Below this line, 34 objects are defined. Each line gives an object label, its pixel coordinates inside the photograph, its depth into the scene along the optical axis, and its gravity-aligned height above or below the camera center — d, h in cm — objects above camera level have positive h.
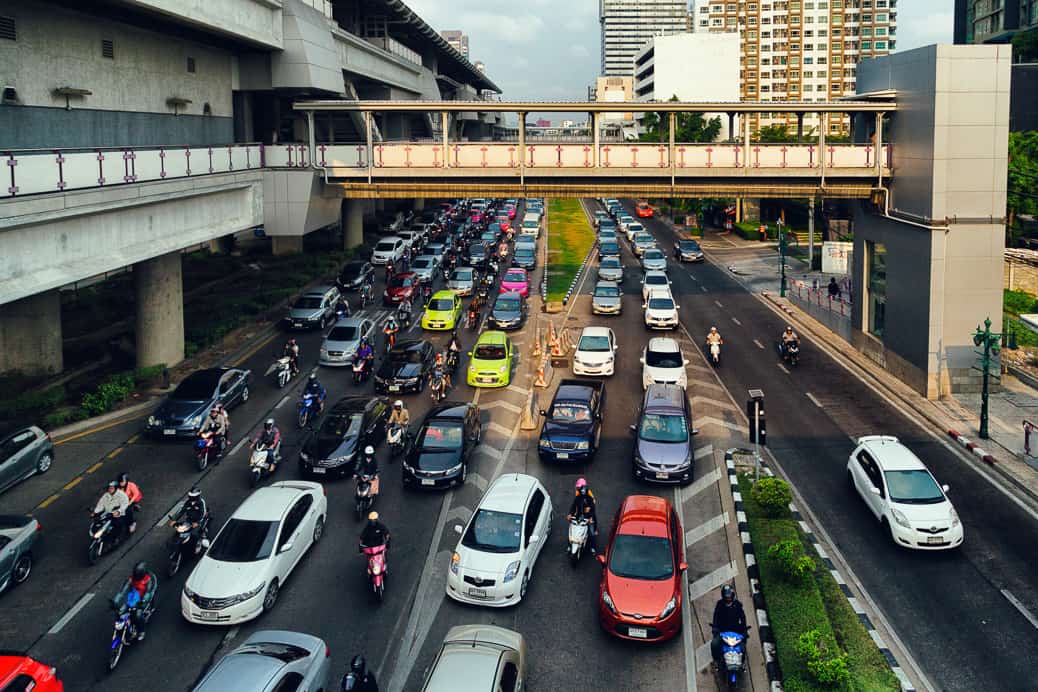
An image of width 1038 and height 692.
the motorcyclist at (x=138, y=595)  1591 -658
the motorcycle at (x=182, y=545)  1883 -684
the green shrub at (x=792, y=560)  1734 -672
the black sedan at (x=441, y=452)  2278 -604
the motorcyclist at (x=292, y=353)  3317 -499
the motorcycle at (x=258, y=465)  2348 -639
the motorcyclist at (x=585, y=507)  1920 -617
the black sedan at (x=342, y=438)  2356 -592
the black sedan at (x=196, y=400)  2647 -555
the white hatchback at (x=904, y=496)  1930 -639
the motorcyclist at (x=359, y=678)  1282 -653
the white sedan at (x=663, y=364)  3097 -530
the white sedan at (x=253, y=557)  1658 -654
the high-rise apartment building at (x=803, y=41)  16738 +3064
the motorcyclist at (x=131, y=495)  2008 -610
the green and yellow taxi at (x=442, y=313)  4066 -442
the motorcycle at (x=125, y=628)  1547 -702
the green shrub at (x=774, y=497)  2066 -647
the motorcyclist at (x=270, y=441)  2395 -589
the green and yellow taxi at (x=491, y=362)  3238 -528
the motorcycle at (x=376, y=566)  1755 -671
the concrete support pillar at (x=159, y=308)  3288 -331
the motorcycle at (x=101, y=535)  1934 -672
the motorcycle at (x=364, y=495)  2125 -648
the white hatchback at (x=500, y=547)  1719 -648
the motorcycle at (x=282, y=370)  3216 -540
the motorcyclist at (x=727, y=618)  1469 -654
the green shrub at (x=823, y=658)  1397 -704
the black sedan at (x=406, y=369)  3134 -538
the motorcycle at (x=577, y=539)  1898 -676
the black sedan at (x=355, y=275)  4828 -324
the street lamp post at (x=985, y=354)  2612 -423
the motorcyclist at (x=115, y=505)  1969 -616
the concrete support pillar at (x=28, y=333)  3238 -401
